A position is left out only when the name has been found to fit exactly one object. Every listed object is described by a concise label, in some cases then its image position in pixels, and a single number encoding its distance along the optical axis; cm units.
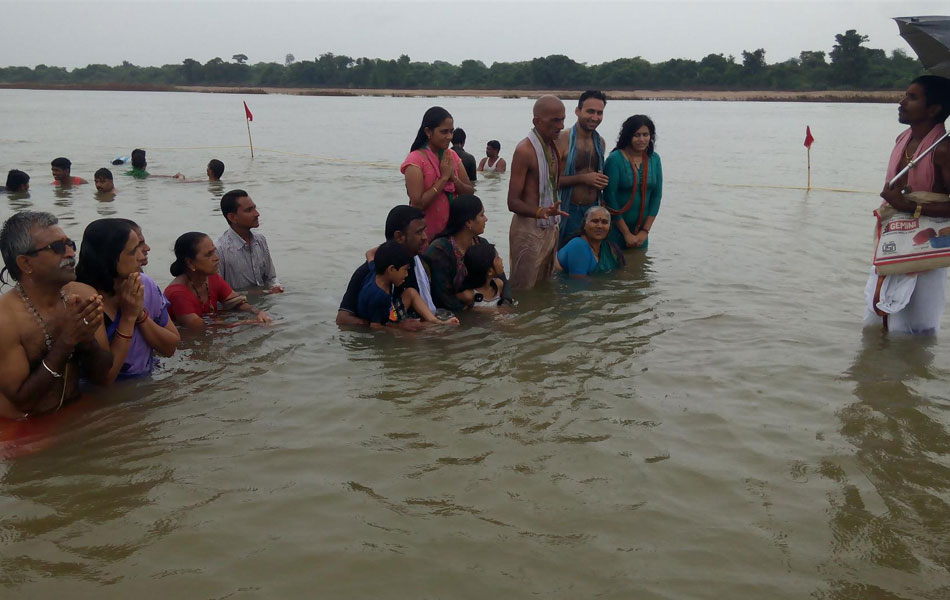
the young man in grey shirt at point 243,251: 618
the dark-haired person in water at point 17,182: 1248
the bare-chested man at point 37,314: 363
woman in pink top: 621
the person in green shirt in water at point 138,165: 1458
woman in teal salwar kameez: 734
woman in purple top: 409
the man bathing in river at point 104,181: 1238
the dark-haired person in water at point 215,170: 1437
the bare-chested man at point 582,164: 697
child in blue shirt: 538
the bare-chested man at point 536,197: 647
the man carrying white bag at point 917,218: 459
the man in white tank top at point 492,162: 1609
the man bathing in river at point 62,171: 1313
